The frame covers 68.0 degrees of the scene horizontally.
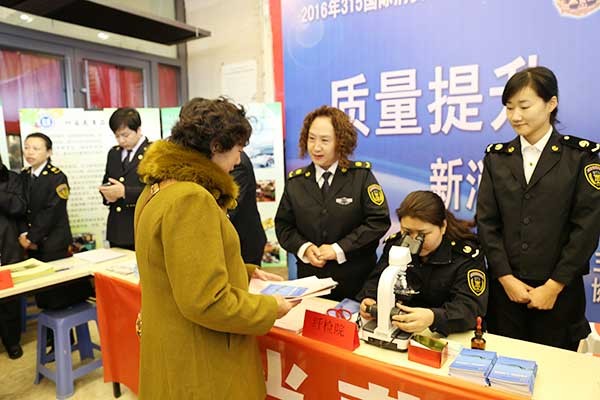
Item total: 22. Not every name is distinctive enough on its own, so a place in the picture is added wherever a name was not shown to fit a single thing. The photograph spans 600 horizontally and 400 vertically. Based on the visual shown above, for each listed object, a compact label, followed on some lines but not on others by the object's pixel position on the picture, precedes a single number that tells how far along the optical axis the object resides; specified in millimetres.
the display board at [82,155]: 3807
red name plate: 1358
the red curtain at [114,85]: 4449
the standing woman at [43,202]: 3004
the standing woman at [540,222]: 1624
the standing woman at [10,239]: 2928
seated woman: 1502
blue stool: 2395
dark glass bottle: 1353
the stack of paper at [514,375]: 1100
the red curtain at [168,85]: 5016
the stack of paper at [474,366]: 1161
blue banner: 2605
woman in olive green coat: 1051
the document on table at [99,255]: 2543
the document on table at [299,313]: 1521
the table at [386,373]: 1163
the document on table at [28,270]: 2184
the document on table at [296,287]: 1367
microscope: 1338
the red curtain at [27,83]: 3857
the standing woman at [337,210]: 1925
